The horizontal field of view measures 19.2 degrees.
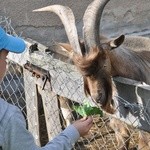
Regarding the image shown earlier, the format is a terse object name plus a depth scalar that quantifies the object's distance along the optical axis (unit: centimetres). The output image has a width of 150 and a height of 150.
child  128
